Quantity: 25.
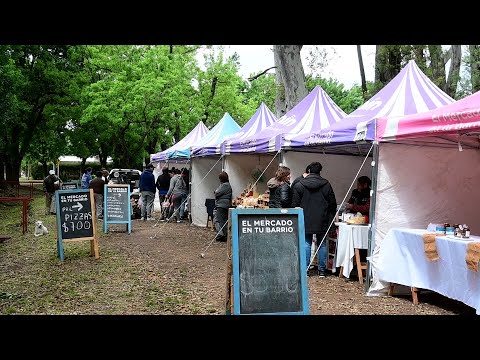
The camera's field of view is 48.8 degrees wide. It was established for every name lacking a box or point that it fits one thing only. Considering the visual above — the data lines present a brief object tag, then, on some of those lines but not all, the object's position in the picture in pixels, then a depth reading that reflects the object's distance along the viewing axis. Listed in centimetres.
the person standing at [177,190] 1708
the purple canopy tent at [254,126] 1346
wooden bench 1331
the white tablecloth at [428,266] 594
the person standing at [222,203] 1284
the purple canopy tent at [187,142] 1956
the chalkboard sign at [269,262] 496
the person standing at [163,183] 1817
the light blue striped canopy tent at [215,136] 1518
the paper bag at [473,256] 565
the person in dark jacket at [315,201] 820
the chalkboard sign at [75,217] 973
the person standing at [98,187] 1567
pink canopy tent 559
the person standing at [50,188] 1828
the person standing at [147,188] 1700
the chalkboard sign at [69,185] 1824
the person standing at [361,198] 869
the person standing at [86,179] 1905
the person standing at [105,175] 1648
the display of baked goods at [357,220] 818
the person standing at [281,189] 851
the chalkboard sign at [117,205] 1381
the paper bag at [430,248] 642
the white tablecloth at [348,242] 805
